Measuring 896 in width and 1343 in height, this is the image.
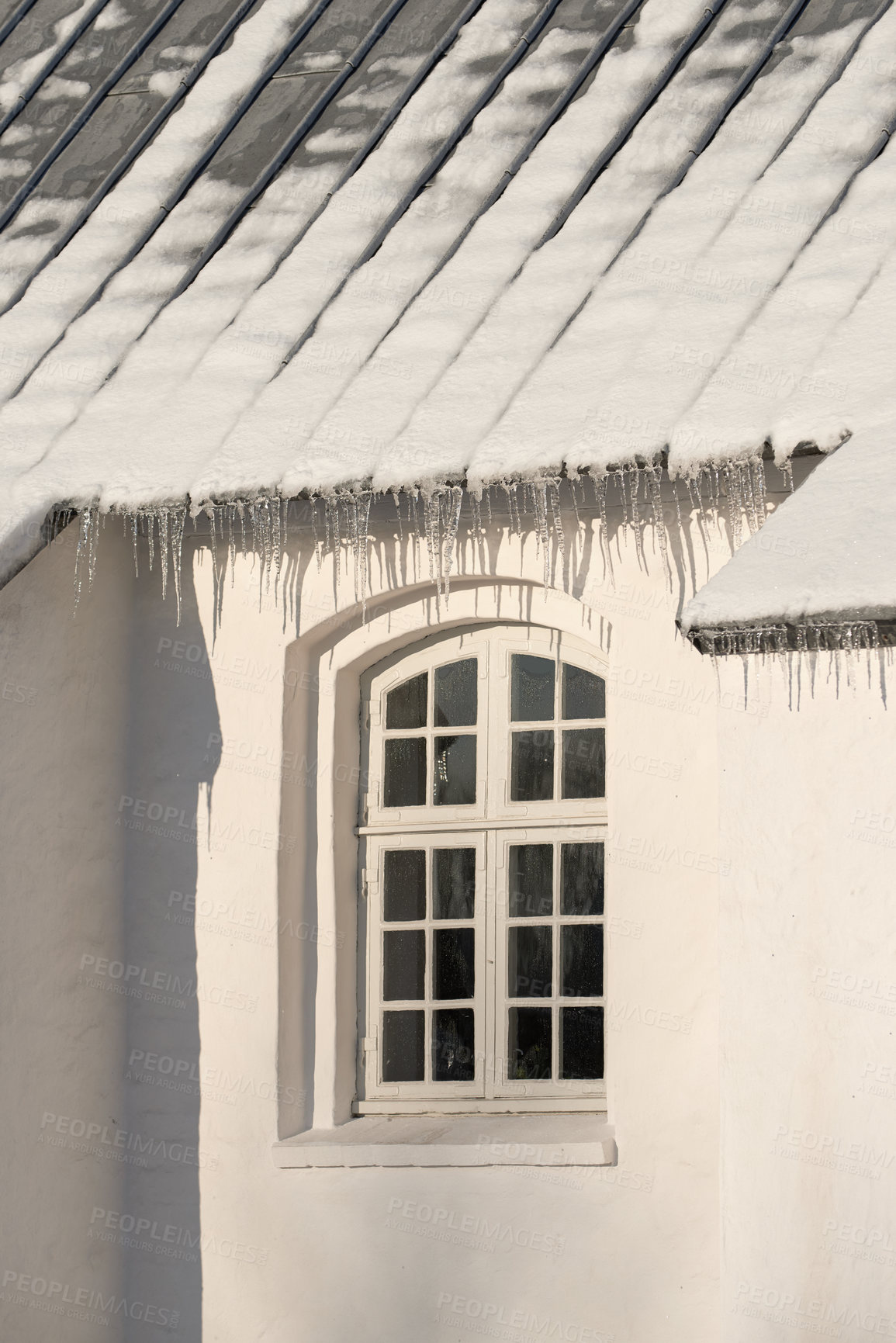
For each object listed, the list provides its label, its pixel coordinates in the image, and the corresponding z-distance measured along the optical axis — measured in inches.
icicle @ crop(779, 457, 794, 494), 446.2
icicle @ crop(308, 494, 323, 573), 533.8
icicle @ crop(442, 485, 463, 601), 465.1
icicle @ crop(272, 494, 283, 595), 521.3
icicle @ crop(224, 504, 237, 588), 531.2
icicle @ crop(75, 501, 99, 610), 508.9
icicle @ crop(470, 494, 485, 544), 500.2
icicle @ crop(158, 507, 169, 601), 492.1
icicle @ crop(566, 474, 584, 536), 477.1
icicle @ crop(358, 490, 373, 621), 477.4
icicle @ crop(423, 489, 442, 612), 473.1
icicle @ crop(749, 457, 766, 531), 431.2
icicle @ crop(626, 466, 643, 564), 459.5
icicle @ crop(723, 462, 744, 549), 463.5
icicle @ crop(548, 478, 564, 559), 485.1
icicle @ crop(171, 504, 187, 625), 490.6
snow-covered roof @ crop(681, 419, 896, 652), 354.0
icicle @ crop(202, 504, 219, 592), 538.9
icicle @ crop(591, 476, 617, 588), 474.6
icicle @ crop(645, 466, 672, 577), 490.3
